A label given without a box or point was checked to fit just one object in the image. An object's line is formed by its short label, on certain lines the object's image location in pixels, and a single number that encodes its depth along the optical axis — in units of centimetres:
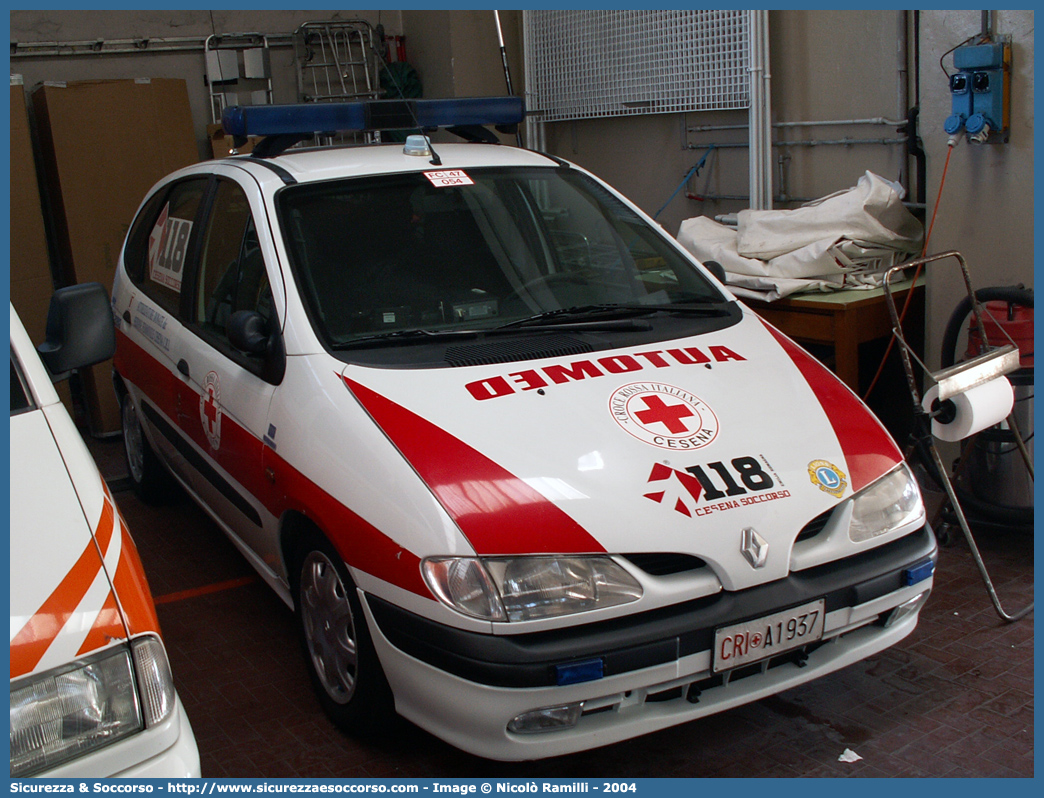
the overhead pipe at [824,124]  499
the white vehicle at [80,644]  167
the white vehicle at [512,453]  233
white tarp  450
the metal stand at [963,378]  320
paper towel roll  324
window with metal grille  571
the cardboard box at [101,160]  574
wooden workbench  430
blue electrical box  382
